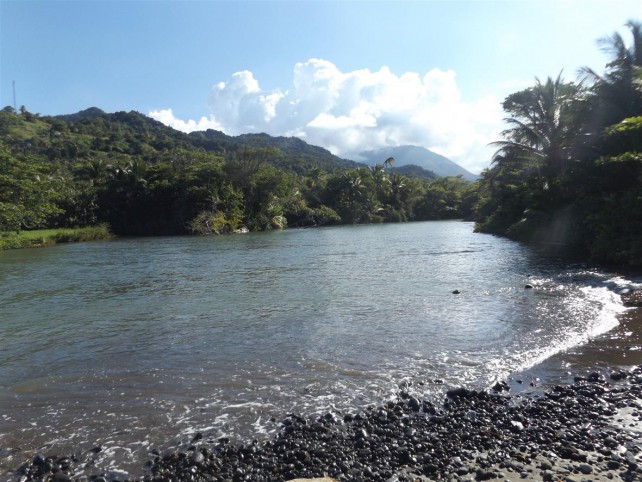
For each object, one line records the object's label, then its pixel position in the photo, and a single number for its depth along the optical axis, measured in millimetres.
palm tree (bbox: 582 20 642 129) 24266
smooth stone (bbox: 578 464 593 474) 4659
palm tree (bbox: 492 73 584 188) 32094
